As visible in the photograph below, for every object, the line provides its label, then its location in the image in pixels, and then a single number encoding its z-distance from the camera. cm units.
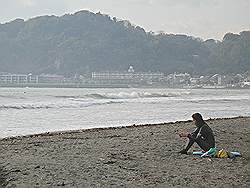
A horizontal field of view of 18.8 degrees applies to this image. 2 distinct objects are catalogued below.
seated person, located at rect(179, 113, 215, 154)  1379
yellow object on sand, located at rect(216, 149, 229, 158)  1335
